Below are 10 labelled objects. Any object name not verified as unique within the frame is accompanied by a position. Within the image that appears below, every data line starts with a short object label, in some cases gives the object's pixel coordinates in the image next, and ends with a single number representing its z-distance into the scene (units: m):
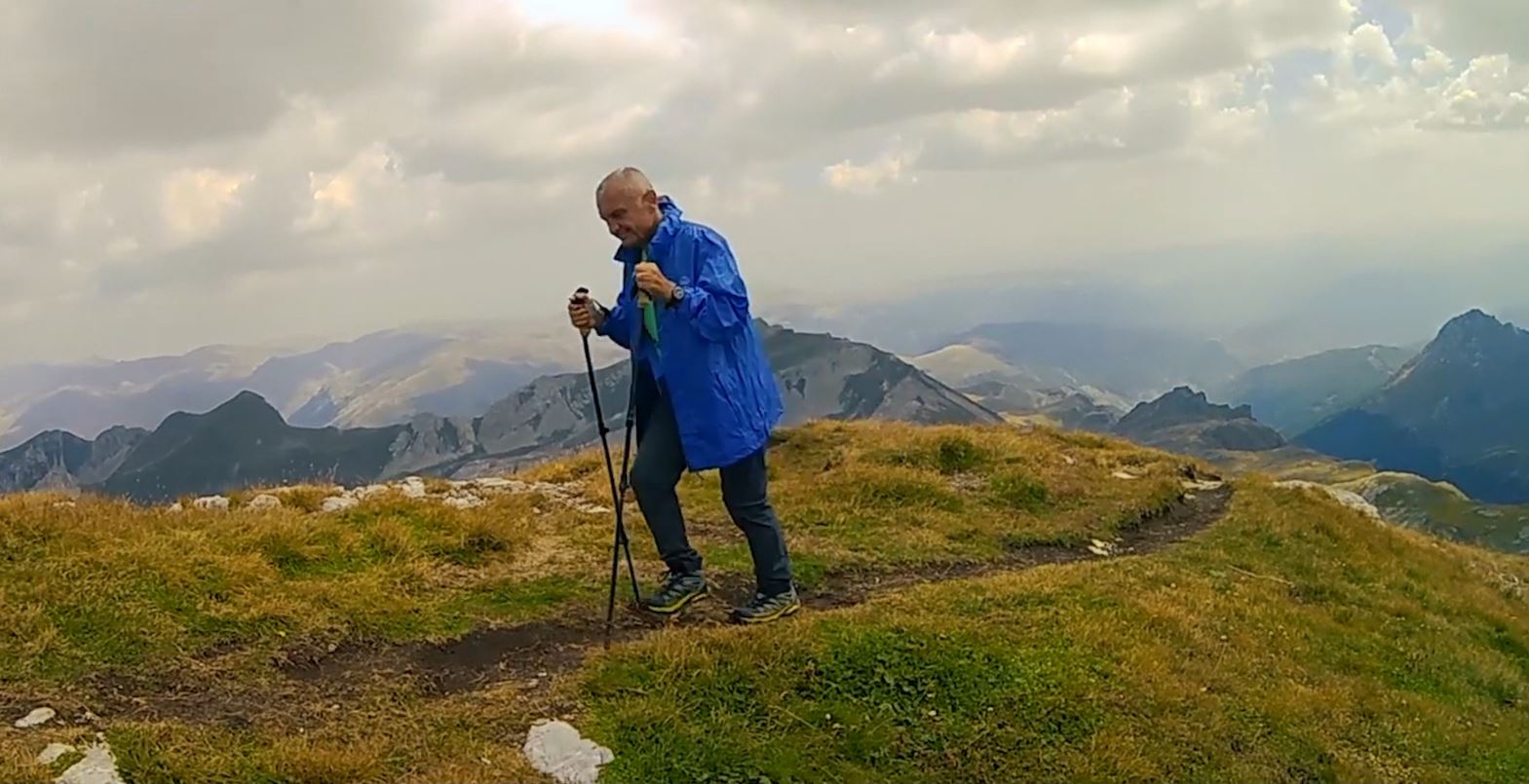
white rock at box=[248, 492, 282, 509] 12.53
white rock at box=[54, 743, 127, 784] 5.90
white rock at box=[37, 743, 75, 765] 6.05
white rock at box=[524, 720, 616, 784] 6.51
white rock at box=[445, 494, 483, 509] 12.95
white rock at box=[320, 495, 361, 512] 12.33
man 8.18
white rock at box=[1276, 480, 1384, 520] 20.02
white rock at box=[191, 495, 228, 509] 12.80
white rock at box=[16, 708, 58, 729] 6.66
